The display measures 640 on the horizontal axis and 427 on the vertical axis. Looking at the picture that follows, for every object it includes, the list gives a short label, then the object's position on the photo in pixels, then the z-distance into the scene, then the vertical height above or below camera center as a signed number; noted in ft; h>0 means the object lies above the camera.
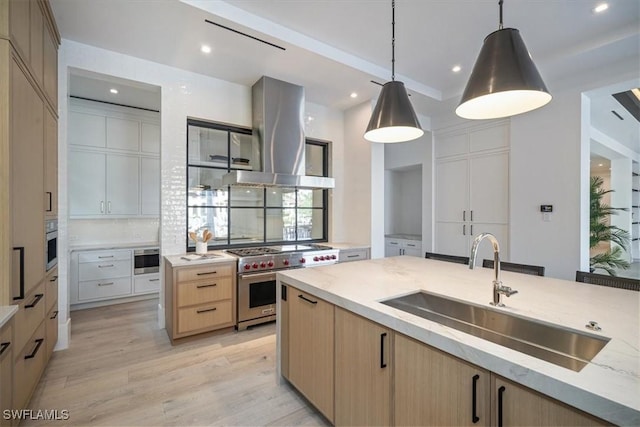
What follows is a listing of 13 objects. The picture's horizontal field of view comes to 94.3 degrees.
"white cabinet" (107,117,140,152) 14.08 +3.71
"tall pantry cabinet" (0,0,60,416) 5.15 +0.64
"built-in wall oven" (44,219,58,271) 7.38 -0.88
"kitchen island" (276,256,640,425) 2.48 -1.42
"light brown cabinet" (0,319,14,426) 4.76 -2.63
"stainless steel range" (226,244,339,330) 10.44 -2.25
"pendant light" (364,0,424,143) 6.07 +2.11
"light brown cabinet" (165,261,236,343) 9.32 -2.86
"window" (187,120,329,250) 11.91 +0.56
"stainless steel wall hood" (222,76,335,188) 11.49 +3.17
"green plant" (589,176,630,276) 12.71 -0.84
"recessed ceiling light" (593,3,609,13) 7.82 +5.50
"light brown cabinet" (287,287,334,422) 5.48 -2.73
